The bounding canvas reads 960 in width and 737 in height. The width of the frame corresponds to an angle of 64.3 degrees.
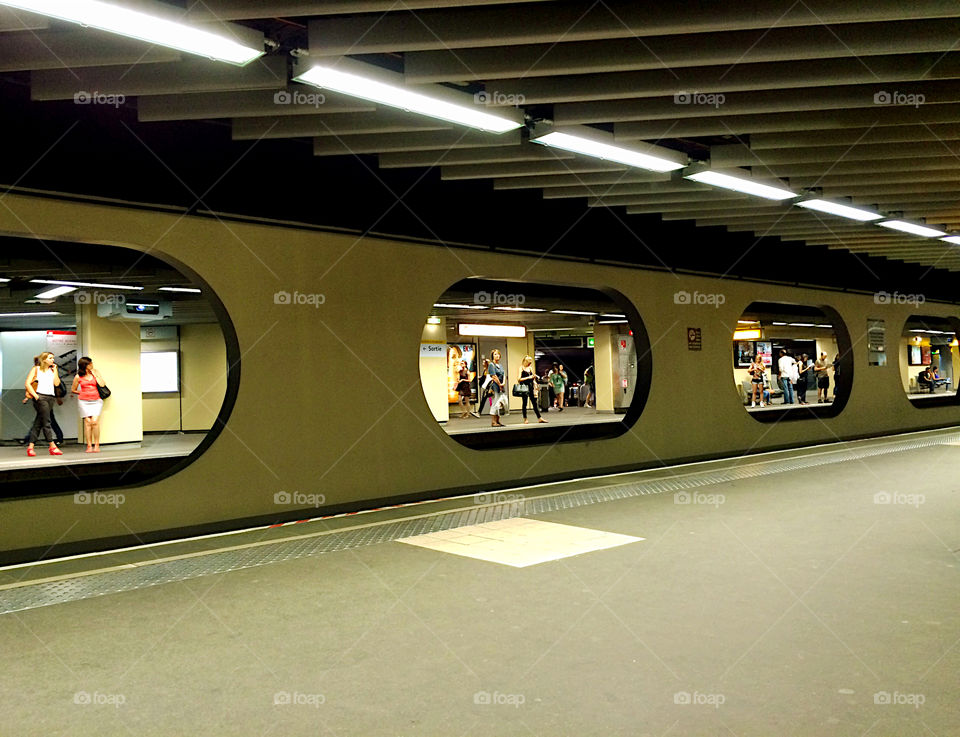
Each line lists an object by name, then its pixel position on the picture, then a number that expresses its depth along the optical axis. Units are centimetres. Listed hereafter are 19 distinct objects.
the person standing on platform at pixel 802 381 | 2380
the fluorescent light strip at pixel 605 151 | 646
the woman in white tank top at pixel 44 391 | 1139
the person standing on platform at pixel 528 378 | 1757
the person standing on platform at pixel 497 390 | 1714
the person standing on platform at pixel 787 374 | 2000
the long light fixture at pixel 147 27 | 397
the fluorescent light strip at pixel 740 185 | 778
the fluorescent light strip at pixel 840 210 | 924
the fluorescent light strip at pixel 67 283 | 1266
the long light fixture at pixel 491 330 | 2034
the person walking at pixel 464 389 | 2147
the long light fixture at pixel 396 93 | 497
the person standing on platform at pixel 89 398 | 1311
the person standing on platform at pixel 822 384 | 2527
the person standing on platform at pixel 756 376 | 2369
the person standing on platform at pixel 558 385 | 2620
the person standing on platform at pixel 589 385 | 2895
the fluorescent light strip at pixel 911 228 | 1070
